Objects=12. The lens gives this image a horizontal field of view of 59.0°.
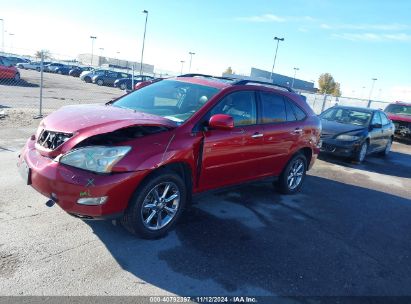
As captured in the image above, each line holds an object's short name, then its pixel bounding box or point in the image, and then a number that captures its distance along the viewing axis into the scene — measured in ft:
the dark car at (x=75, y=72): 152.08
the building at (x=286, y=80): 226.17
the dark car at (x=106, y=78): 118.11
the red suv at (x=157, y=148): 11.42
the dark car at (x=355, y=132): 32.14
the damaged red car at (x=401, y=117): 54.19
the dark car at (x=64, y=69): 157.58
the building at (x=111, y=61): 255.50
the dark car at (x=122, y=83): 113.60
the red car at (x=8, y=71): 72.28
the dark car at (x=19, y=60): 156.34
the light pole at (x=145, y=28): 133.00
